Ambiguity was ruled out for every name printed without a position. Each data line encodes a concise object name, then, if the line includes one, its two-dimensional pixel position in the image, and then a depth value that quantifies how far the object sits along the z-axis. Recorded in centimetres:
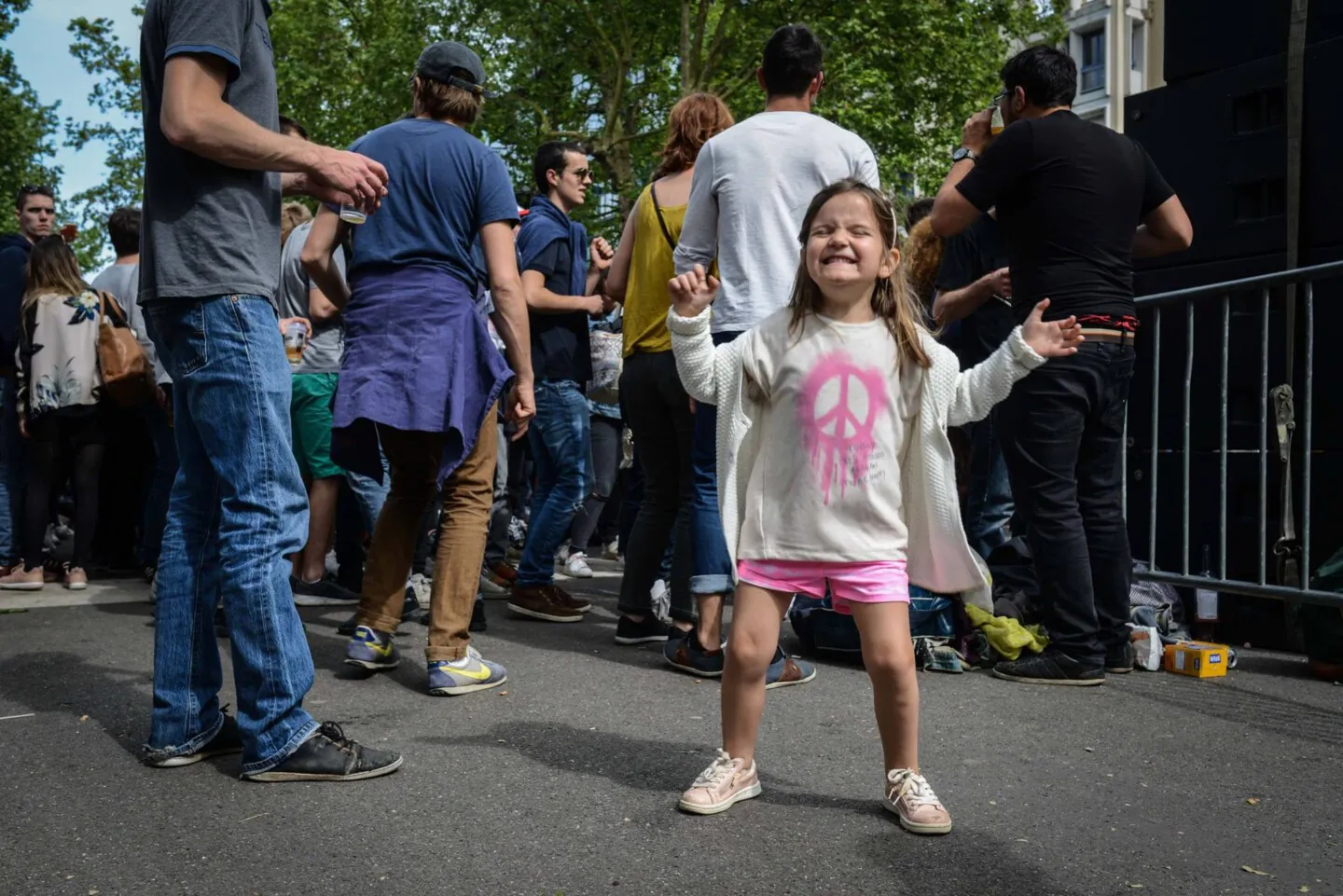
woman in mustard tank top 525
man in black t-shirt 493
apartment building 4750
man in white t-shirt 477
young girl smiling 326
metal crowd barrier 559
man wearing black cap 457
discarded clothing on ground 516
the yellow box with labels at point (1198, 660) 525
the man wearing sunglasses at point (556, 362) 645
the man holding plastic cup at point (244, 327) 328
